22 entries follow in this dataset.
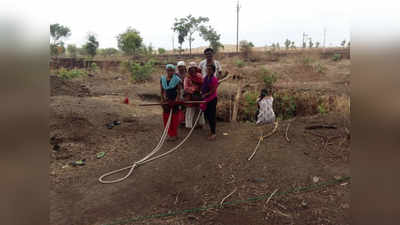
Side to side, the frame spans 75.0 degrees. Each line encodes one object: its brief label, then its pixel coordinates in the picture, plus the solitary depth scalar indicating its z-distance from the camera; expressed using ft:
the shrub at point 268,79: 35.08
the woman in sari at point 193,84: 17.98
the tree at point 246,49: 73.51
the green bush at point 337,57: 58.90
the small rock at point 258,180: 13.16
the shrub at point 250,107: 28.40
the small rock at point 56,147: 17.77
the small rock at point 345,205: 10.62
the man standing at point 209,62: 17.48
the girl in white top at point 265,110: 20.97
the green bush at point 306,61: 55.42
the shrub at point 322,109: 27.26
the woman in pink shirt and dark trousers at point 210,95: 17.34
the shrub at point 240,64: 57.40
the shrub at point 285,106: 29.30
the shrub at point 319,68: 51.66
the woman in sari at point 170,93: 16.88
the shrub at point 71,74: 49.73
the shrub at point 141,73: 48.11
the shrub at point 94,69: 61.92
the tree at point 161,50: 101.35
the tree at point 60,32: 115.94
